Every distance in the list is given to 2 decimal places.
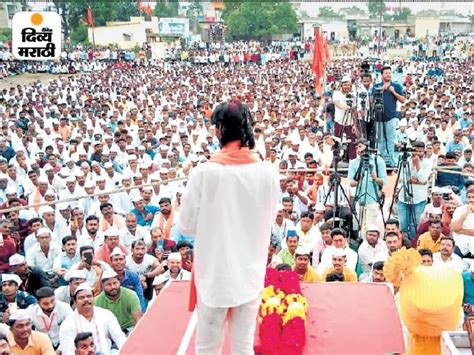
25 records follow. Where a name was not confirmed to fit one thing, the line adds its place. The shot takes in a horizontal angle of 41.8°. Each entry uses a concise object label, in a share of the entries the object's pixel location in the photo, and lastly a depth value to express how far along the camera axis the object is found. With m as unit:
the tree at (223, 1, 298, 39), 41.16
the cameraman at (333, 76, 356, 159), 6.19
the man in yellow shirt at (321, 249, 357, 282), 4.23
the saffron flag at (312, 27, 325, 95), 9.74
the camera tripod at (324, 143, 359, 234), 4.93
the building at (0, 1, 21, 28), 41.47
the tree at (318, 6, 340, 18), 74.00
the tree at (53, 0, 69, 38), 33.44
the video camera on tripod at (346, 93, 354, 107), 5.74
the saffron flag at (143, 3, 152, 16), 36.28
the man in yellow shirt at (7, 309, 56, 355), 3.60
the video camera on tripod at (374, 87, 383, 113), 5.63
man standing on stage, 1.95
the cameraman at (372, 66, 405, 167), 6.08
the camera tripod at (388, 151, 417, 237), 5.55
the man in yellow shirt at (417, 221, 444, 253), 4.82
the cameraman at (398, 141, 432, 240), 5.69
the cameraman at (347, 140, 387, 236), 5.28
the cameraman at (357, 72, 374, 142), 5.74
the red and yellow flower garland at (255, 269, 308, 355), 2.39
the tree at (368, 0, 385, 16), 68.96
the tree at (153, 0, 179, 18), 47.25
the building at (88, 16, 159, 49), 33.44
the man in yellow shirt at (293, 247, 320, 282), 4.27
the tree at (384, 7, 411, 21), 58.31
